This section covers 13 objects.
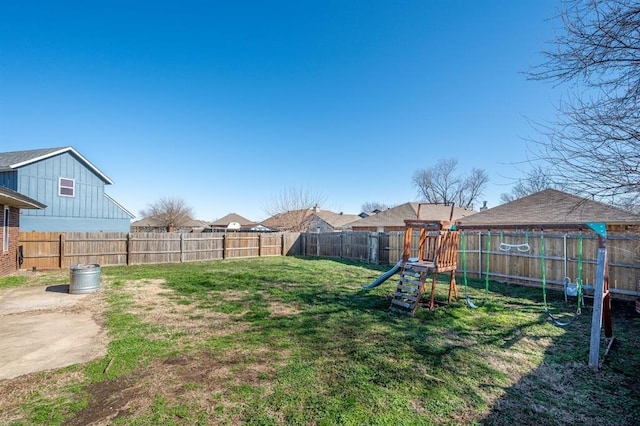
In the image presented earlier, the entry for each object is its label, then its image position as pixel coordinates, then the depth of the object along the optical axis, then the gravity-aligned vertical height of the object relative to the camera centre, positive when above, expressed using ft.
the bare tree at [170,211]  140.78 +5.37
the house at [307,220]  98.22 +1.07
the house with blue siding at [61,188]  47.75 +5.54
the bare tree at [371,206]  227.20 +13.97
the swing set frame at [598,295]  13.09 -3.40
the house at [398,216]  76.09 +2.07
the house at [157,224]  118.78 -0.90
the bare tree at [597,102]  11.04 +4.89
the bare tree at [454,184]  127.34 +17.10
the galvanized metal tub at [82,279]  25.25 -4.85
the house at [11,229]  30.81 -0.87
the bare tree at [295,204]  97.69 +6.36
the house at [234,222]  143.58 +0.30
